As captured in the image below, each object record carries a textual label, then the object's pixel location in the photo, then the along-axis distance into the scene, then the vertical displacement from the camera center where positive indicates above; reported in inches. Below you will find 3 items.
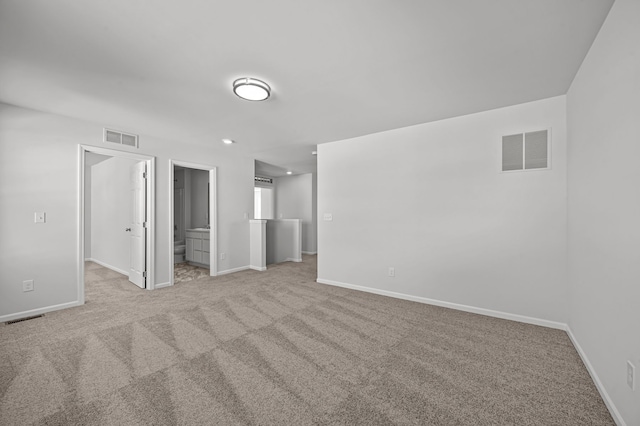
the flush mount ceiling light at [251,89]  95.1 +47.6
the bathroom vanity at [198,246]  232.8 -31.8
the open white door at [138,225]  163.8 -7.9
